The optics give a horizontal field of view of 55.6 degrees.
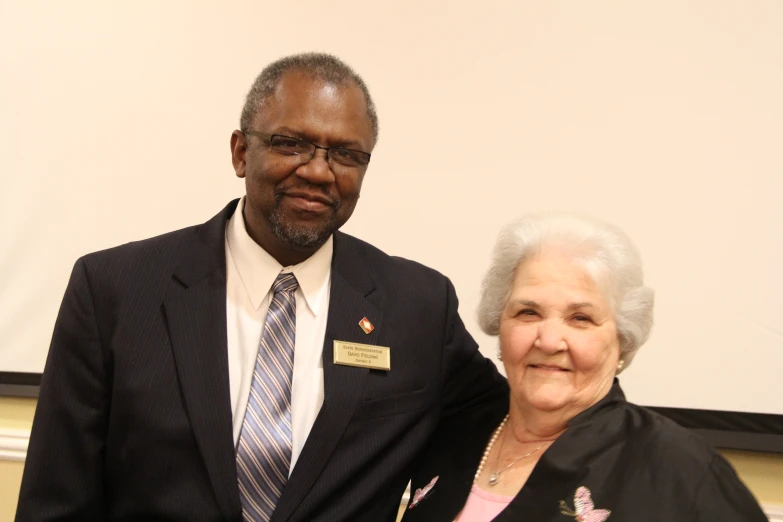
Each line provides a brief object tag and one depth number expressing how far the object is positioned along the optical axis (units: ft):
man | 5.54
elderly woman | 5.16
